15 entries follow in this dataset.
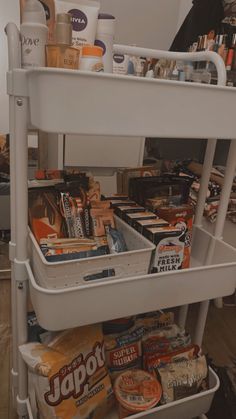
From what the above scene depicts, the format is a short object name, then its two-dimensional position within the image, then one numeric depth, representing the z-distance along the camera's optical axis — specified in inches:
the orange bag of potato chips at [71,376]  28.7
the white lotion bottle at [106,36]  27.0
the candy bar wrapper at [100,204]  31.3
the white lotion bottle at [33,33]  22.6
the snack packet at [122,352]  35.8
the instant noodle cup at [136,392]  31.2
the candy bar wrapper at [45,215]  29.4
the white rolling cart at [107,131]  20.4
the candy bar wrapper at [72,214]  30.0
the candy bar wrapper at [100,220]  30.3
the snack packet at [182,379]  33.1
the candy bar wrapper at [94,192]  32.5
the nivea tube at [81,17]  26.0
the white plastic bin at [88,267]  24.7
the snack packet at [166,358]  35.0
